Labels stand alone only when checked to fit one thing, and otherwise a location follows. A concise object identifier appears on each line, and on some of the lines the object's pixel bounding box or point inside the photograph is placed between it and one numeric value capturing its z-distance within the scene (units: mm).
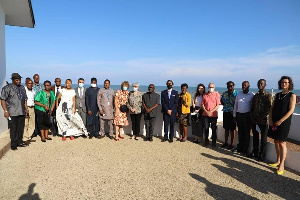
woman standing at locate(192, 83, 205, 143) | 6571
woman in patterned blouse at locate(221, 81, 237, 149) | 5855
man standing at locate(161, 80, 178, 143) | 6648
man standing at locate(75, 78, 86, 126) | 6977
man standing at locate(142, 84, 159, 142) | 6836
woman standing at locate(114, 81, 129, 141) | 6930
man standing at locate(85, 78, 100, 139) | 6938
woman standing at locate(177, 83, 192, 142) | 6633
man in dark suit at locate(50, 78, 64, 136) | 7216
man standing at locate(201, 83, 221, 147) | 6160
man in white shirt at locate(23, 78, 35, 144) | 6125
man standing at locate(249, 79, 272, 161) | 4945
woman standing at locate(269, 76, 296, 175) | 4316
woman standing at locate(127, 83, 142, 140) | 6855
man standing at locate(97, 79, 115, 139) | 6930
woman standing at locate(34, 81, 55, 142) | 6277
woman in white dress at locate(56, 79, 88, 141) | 6707
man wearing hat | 5422
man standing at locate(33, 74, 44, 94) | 6886
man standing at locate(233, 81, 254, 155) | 5328
